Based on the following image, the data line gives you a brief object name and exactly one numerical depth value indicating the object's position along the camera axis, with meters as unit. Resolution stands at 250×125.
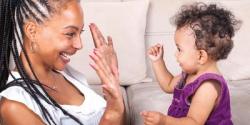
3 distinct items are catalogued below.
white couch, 2.16
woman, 1.09
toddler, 1.34
